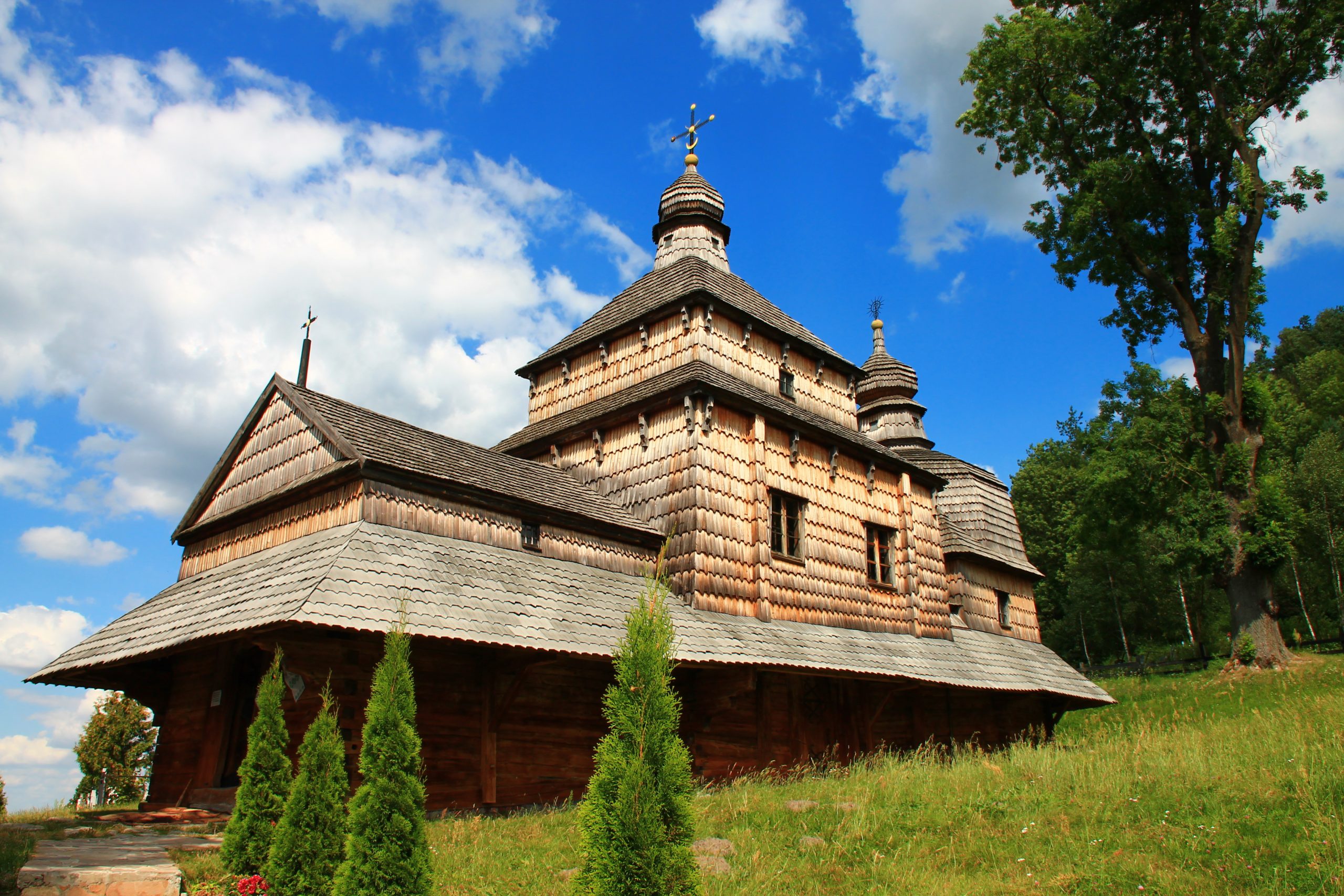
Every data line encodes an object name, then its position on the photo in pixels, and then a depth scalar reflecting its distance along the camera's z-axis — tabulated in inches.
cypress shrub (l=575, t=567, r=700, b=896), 197.6
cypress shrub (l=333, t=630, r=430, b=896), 248.5
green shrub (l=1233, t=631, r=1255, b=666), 820.6
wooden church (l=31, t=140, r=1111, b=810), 425.4
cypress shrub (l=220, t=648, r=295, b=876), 300.5
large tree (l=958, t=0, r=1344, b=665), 836.0
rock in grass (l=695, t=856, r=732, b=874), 301.0
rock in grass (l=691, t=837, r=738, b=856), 322.3
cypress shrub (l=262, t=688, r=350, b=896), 286.2
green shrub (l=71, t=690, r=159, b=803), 1278.3
